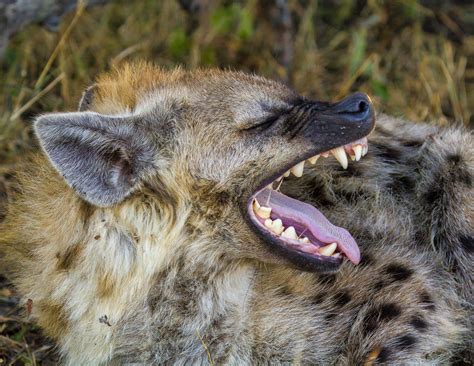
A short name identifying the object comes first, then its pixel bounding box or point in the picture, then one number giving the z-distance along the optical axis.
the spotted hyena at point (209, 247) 5.29
